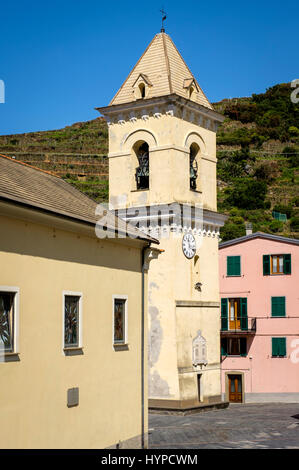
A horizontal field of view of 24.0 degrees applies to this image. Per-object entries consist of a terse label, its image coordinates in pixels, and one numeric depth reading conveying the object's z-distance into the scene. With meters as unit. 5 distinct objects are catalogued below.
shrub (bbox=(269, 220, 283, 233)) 67.06
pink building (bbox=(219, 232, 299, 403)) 34.50
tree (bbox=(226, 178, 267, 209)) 76.31
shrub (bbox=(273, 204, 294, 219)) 73.06
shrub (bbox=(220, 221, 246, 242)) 62.22
